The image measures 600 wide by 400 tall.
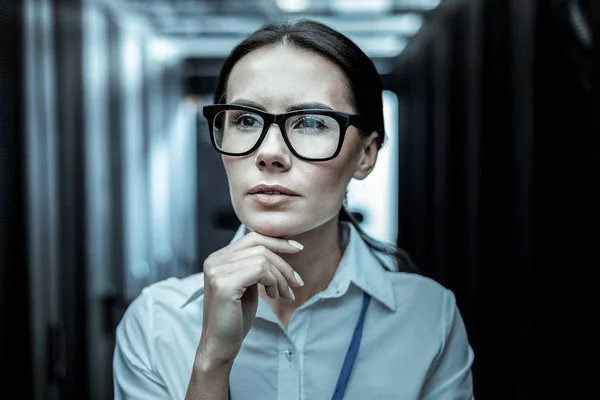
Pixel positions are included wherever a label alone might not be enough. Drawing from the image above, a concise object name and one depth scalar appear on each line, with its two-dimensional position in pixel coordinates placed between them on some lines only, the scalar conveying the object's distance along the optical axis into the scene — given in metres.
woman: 0.91
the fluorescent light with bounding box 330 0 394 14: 2.48
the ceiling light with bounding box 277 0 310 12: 2.54
